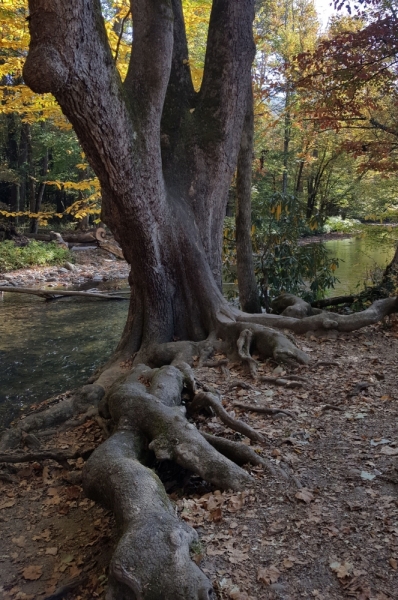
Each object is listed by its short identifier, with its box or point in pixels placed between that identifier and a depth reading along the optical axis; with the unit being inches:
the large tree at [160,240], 124.3
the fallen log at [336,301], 378.9
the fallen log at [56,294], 510.6
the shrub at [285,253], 412.2
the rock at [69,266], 805.7
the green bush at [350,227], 503.7
